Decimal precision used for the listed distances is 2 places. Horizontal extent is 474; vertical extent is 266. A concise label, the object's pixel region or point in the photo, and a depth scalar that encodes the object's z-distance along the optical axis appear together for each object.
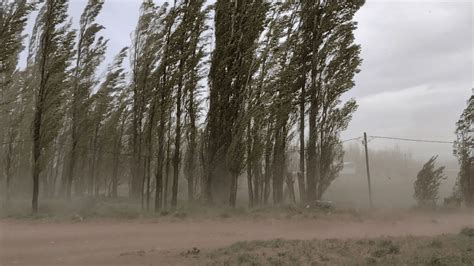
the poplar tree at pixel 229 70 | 20.56
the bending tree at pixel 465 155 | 24.59
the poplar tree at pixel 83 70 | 27.48
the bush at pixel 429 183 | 24.64
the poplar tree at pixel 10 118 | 26.73
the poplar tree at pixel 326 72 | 22.16
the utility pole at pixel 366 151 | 27.48
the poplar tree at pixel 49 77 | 20.23
